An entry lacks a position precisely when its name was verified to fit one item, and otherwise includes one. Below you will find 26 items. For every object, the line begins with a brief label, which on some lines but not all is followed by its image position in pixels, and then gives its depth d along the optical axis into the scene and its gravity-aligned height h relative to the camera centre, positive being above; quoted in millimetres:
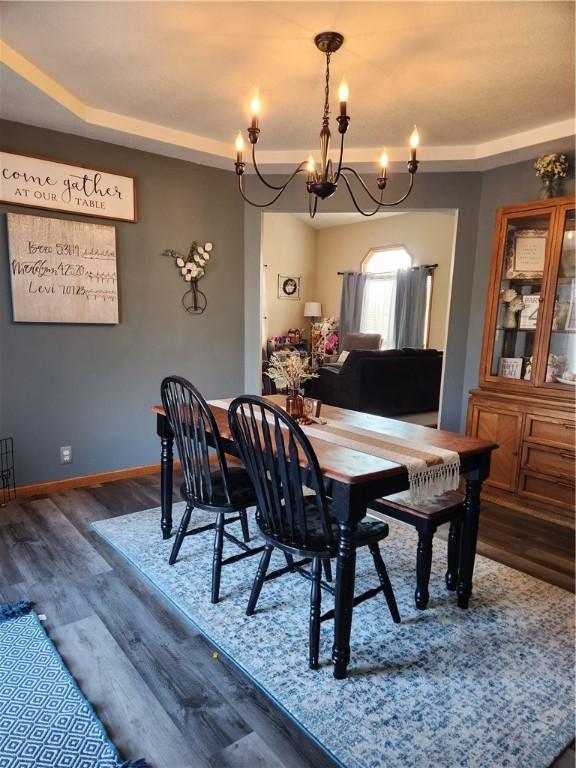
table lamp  9422 +24
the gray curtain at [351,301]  8703 +198
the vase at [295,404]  2320 -471
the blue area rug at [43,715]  1358 -1322
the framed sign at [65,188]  2939 +764
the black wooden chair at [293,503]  1608 -712
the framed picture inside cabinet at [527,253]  3197 +448
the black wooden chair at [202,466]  2049 -727
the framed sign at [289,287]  9102 +453
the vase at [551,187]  3143 +886
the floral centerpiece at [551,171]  3088 +980
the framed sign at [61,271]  3016 +212
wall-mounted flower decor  3713 +293
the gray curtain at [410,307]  7609 +105
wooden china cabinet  3047 -321
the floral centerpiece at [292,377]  2188 -317
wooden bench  1925 -857
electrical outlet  3348 -1088
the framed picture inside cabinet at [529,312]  3256 +38
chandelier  1925 +674
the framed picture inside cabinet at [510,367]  3357 -362
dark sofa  5836 -912
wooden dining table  1572 -603
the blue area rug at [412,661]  1441 -1318
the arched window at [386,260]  8047 +942
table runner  1704 -550
